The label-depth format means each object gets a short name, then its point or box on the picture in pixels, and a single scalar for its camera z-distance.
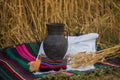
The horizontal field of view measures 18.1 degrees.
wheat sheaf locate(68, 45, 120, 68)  4.03
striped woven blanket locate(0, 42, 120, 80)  3.72
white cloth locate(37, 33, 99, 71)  4.40
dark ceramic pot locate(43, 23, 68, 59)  4.04
